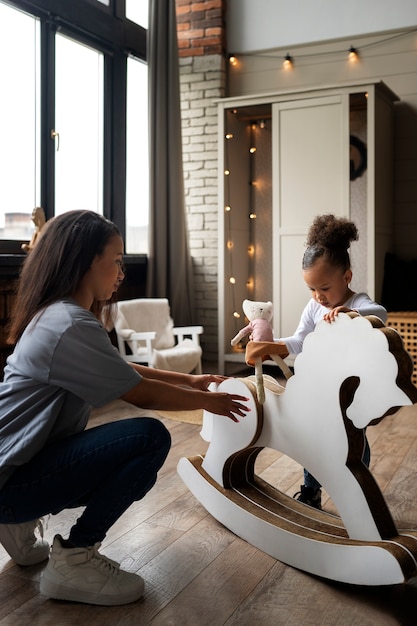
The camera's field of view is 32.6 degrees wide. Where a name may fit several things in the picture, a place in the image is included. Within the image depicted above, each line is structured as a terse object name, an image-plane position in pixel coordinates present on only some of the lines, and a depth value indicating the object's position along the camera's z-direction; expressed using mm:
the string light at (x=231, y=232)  6246
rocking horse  2023
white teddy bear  2541
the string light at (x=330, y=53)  6027
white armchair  5055
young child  2525
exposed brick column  6609
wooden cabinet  5645
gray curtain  6172
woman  1940
